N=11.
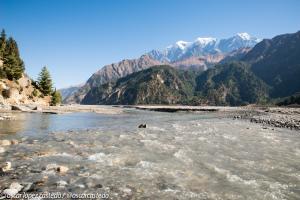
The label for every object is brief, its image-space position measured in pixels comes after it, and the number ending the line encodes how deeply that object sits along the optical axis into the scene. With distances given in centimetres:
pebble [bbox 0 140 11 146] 1692
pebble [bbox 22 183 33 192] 904
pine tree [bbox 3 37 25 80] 7976
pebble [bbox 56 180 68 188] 964
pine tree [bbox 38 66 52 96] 9478
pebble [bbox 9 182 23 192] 900
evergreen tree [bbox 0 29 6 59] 8848
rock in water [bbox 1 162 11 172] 1110
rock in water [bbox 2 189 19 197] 845
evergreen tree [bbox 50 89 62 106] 9778
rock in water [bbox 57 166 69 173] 1139
